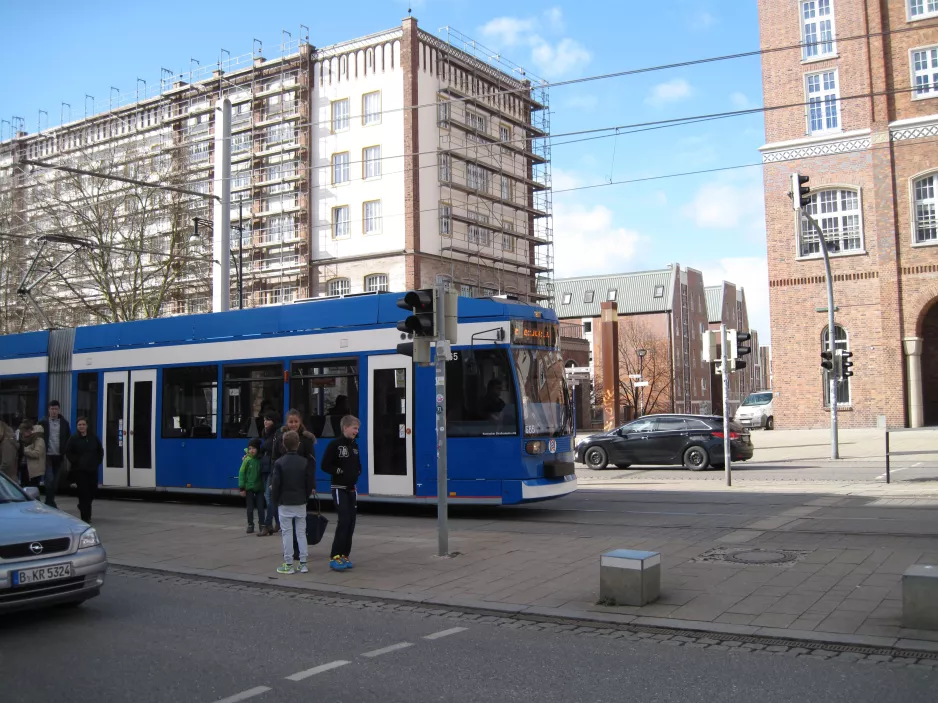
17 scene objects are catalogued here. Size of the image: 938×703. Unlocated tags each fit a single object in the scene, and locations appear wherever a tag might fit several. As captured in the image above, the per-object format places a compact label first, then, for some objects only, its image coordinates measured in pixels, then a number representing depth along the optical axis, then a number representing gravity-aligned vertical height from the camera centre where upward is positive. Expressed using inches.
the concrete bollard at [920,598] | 251.8 -61.2
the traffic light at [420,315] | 405.7 +40.6
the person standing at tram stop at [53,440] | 559.2 -20.2
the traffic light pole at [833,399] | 978.1 -8.8
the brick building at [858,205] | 1408.7 +313.0
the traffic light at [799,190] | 826.8 +193.6
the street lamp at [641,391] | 2105.1 +12.9
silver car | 269.9 -48.6
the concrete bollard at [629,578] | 297.1 -63.2
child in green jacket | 496.1 -44.2
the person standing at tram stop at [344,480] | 382.3 -34.3
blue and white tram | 522.0 +7.4
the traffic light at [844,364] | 1021.2 +32.8
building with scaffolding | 1971.0 +586.2
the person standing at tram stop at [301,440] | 401.1 -17.6
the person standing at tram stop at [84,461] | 530.0 -32.4
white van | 1871.3 -38.7
